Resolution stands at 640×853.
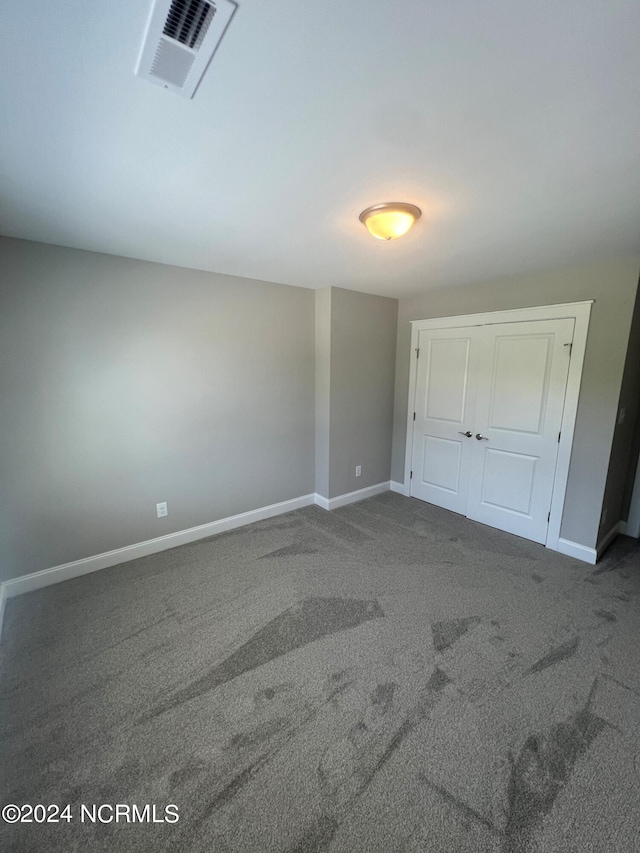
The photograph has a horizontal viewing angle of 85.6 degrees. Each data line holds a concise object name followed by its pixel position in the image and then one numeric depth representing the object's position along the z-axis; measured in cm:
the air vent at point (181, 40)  82
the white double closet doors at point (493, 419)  298
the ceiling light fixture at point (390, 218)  170
